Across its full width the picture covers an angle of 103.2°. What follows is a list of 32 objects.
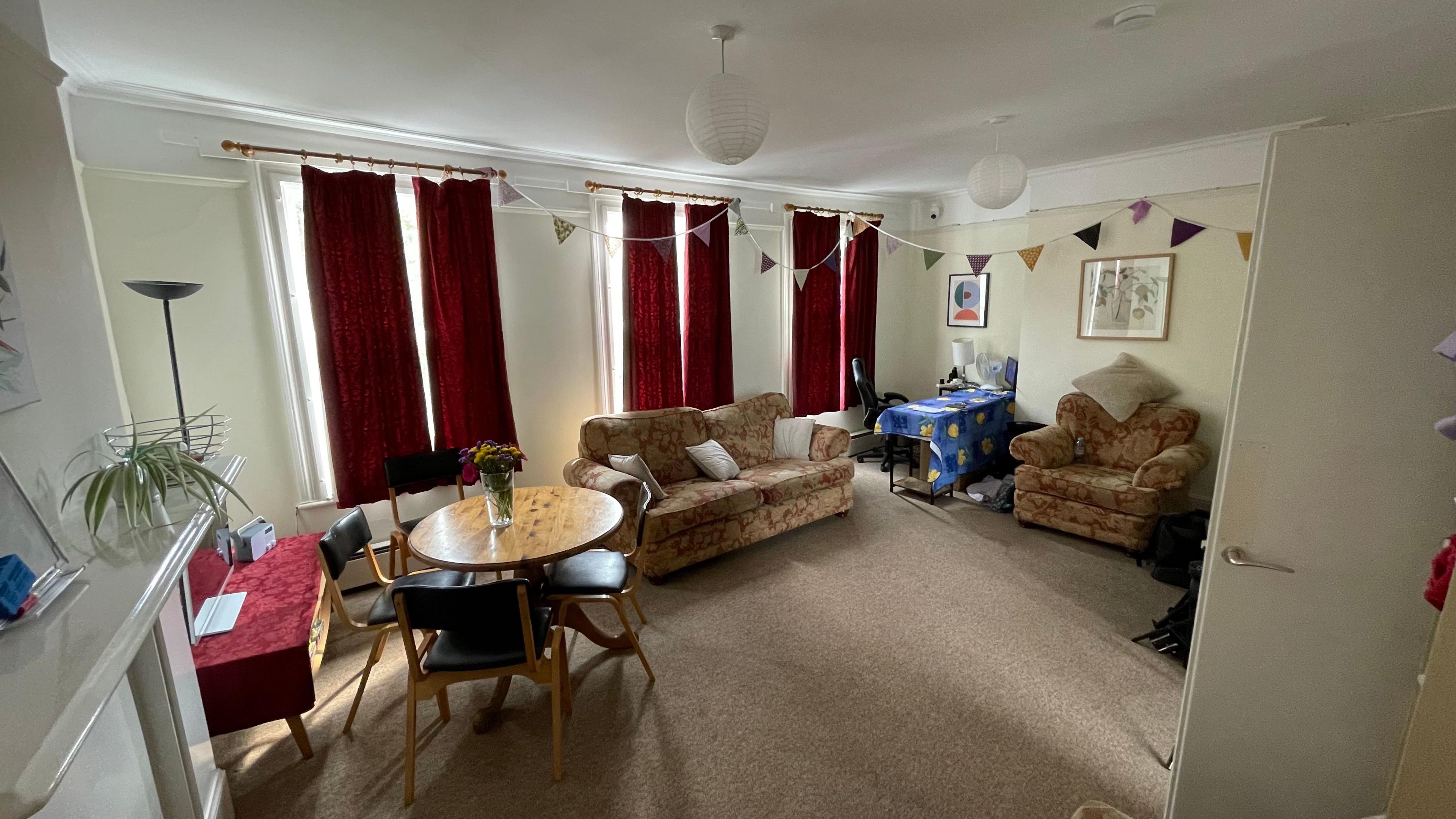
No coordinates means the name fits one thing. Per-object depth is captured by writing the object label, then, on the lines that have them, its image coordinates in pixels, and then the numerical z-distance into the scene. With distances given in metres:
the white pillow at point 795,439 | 4.53
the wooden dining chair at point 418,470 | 3.05
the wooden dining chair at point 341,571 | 2.04
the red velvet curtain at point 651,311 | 4.02
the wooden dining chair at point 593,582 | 2.40
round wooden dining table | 2.11
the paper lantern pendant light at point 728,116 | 1.94
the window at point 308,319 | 2.96
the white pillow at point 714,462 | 3.91
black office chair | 5.36
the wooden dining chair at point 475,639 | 1.69
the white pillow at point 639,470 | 3.47
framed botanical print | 3.99
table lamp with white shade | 5.30
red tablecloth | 1.87
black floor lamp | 1.92
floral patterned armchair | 3.51
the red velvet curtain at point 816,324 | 5.04
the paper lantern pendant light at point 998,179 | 2.95
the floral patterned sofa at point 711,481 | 3.32
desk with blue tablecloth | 4.34
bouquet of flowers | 2.36
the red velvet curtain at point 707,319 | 4.33
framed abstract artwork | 5.43
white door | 1.21
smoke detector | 1.86
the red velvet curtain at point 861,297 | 5.38
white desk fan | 5.25
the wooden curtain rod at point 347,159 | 2.70
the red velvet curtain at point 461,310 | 3.25
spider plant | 1.15
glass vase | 2.36
